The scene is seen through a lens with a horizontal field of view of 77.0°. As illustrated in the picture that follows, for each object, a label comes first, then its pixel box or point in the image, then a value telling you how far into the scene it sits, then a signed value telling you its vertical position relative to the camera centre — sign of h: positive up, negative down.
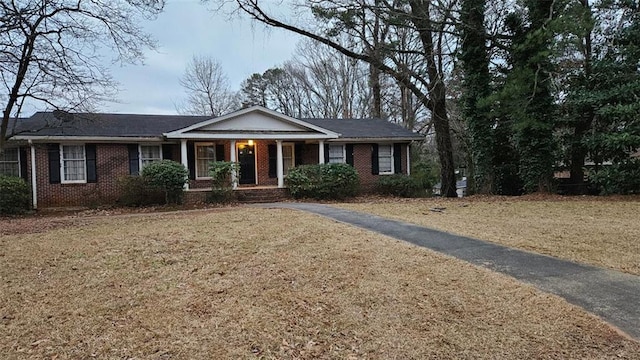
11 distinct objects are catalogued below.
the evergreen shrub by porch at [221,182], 15.25 -0.29
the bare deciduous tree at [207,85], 35.09 +7.86
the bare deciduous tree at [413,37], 15.31 +5.58
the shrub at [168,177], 14.15 -0.05
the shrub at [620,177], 14.12 -0.48
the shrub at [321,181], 15.95 -0.37
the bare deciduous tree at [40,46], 10.84 +3.82
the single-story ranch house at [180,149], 14.99 +1.11
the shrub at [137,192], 14.32 -0.57
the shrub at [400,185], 17.80 -0.70
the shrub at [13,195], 13.18 -0.50
